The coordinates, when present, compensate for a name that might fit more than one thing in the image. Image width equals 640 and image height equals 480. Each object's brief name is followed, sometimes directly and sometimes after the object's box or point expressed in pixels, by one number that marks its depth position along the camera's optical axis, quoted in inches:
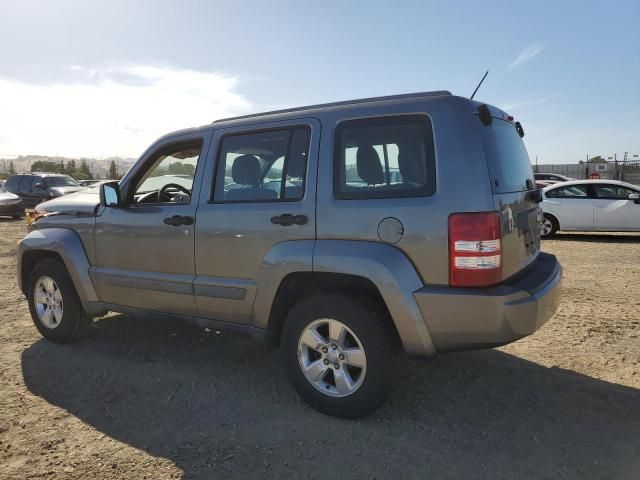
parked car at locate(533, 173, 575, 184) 943.2
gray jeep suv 114.2
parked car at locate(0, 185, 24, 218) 702.5
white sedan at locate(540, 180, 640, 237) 452.8
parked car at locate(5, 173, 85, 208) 780.6
